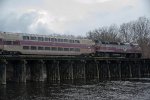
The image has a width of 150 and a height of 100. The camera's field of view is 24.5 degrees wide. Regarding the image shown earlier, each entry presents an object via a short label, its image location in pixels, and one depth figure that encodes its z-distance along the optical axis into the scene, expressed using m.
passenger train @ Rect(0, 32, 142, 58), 58.56
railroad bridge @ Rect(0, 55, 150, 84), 56.45
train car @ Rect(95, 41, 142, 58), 81.31
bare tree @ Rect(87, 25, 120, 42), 142.90
